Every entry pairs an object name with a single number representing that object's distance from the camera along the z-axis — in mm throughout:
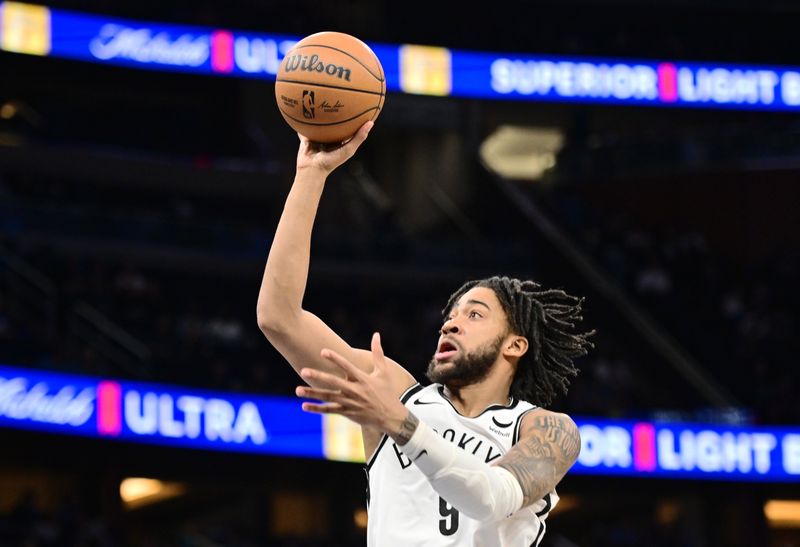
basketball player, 8844
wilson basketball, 10305
